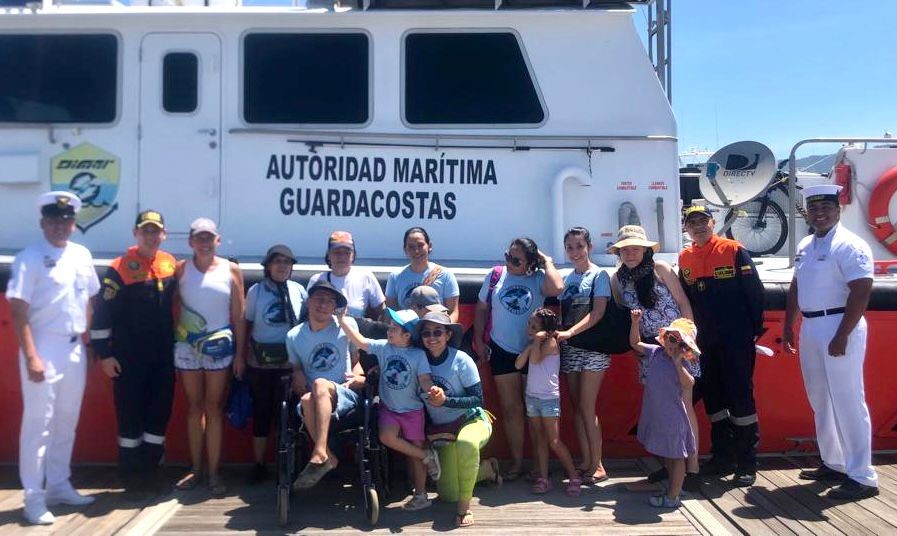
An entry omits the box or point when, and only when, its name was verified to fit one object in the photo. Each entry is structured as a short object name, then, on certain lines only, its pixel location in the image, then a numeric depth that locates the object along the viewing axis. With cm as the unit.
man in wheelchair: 393
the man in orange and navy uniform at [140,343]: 418
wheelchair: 391
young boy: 405
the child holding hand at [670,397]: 405
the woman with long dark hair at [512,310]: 432
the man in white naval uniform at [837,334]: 415
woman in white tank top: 425
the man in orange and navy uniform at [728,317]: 440
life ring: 549
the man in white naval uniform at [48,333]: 388
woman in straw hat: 423
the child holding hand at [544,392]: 418
